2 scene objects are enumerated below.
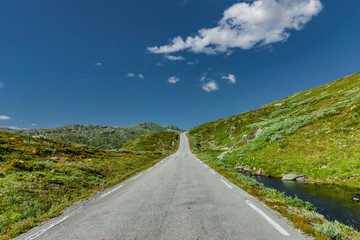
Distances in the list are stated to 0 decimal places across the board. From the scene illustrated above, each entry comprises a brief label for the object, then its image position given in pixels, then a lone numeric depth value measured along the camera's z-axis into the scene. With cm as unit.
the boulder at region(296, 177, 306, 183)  1497
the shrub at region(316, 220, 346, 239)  473
